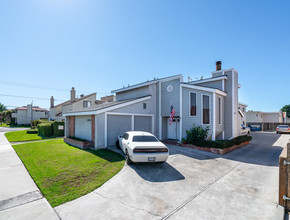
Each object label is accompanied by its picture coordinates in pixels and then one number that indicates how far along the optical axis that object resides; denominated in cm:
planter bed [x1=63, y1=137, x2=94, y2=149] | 1061
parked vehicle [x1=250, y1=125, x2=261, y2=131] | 3002
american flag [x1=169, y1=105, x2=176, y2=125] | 1211
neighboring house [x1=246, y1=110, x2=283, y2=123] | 3306
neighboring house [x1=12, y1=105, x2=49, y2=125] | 4334
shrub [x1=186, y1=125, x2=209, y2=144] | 1117
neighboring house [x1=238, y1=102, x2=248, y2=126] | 2448
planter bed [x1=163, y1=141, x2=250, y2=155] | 998
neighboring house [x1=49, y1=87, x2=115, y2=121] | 2669
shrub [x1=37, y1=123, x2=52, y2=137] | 1817
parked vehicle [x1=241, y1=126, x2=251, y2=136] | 1669
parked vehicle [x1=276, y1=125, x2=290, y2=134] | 2311
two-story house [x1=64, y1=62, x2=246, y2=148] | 1134
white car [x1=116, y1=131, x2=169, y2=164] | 662
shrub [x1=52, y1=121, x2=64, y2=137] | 1828
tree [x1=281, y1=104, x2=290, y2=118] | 5436
